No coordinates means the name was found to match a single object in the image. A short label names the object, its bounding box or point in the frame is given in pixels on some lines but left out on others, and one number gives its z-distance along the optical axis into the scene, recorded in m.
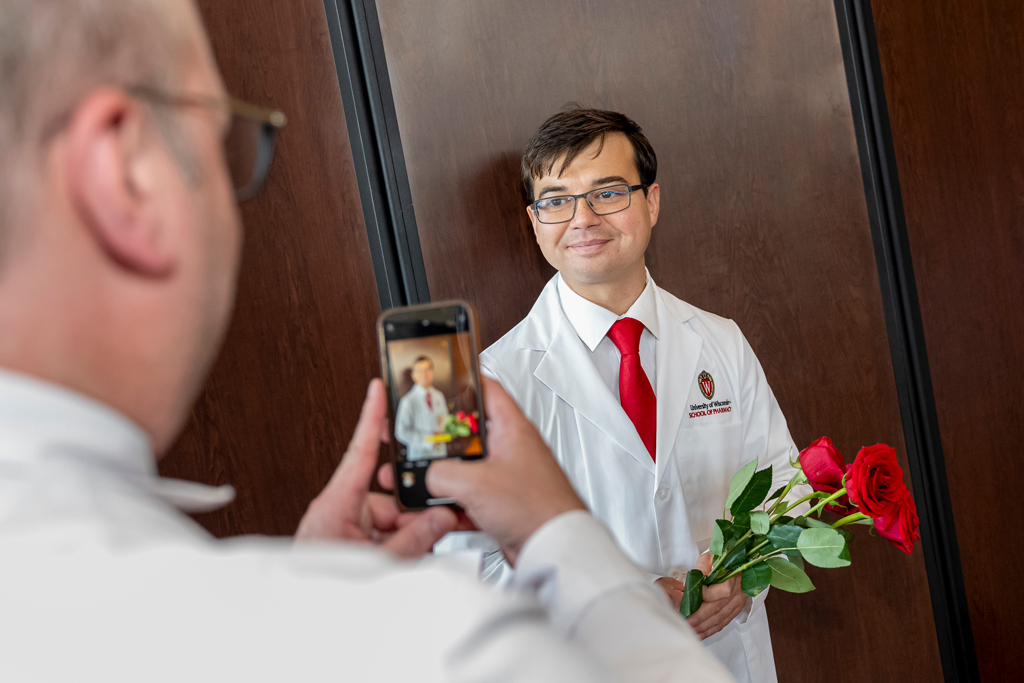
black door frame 1.58
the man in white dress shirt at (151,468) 0.32
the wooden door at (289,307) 1.47
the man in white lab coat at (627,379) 1.45
